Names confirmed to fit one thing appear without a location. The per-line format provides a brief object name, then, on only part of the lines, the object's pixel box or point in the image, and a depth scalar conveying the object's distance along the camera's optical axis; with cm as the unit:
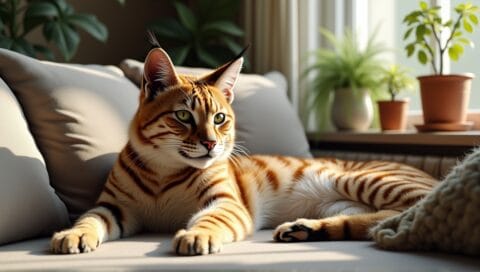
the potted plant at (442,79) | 204
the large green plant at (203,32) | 277
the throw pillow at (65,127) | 168
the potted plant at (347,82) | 238
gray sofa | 117
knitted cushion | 114
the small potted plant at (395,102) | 229
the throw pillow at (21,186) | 139
